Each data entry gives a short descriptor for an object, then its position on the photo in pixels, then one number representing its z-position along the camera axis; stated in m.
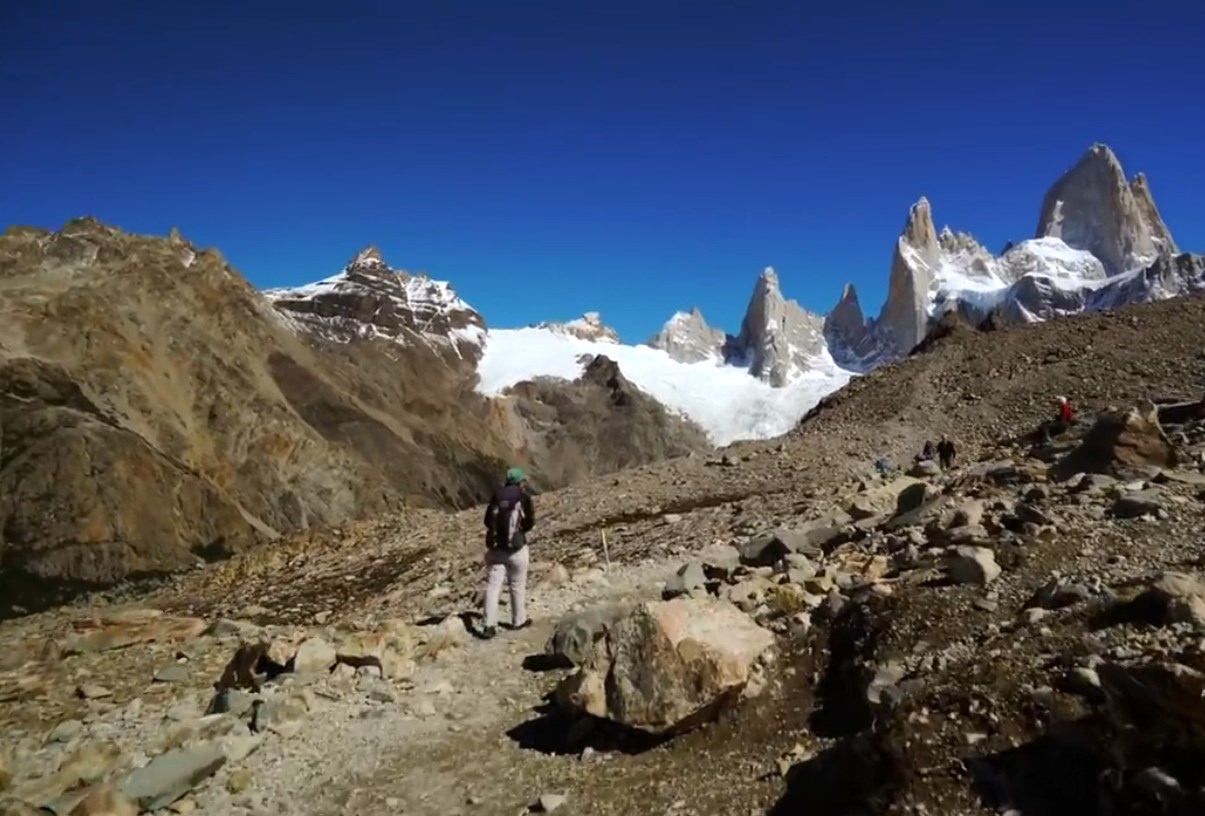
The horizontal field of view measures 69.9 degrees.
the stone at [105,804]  8.00
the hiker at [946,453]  24.16
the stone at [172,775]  8.31
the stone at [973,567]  8.95
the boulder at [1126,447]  13.91
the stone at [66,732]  10.43
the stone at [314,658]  11.36
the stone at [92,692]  11.94
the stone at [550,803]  7.63
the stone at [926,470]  21.13
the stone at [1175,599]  6.50
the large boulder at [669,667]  8.33
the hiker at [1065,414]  24.77
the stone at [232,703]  10.41
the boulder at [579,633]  11.26
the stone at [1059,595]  7.57
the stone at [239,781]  8.59
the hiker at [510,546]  12.83
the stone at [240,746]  9.18
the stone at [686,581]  12.70
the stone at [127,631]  14.27
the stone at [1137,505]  10.27
